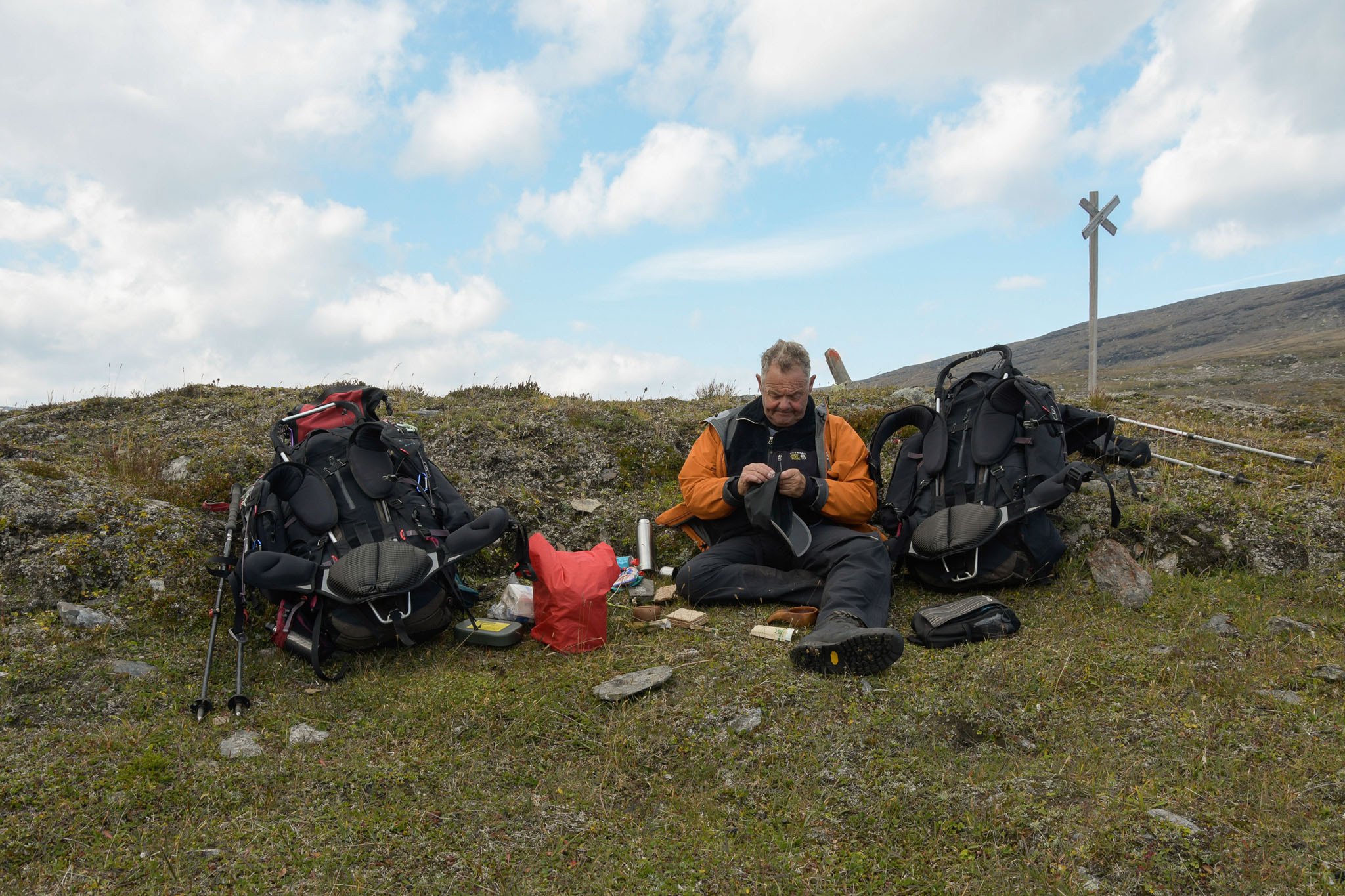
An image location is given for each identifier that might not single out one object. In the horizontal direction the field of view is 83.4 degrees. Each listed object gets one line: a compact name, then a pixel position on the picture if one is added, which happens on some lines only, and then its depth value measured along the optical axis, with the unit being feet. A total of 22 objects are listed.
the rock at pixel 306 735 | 13.85
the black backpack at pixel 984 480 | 20.25
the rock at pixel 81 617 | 17.49
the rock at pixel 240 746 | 13.26
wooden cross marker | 47.11
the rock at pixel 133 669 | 15.81
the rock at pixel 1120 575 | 19.75
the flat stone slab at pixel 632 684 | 14.76
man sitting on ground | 19.93
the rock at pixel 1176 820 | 10.01
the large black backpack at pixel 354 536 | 16.96
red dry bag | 17.62
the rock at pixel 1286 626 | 17.01
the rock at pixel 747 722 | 13.26
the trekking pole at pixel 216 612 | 14.51
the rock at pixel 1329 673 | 14.35
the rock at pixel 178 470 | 24.23
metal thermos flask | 23.35
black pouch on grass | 17.03
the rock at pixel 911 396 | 35.14
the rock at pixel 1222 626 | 17.19
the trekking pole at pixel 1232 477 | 24.86
